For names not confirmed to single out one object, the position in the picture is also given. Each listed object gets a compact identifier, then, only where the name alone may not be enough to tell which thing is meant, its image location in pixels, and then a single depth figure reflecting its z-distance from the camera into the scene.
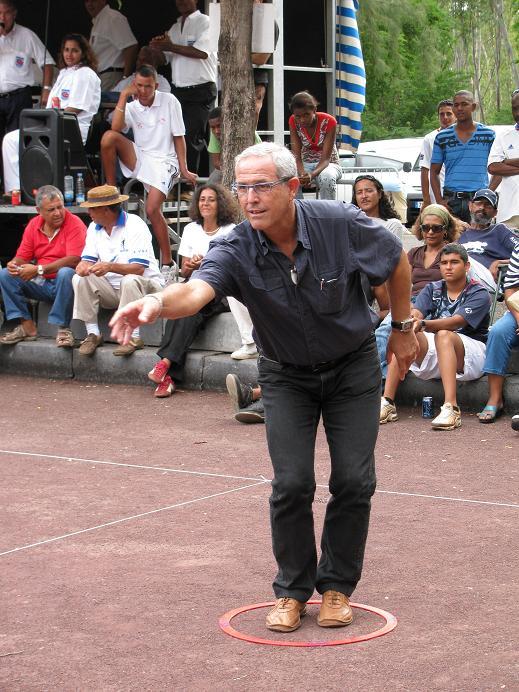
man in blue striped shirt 11.73
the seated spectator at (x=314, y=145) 12.57
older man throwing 4.46
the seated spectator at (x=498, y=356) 8.63
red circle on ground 4.54
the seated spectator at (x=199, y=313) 10.02
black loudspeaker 11.84
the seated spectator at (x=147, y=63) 13.28
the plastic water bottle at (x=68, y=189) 11.98
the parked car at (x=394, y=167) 23.19
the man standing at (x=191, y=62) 13.31
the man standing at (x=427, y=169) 12.47
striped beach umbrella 16.19
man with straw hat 10.53
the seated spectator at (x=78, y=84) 12.50
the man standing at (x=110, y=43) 13.71
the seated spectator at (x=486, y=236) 10.17
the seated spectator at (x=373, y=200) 9.91
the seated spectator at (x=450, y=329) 8.72
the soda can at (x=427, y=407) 8.88
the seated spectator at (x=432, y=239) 9.67
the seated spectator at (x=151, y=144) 12.32
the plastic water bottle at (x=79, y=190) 12.16
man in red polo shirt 10.89
